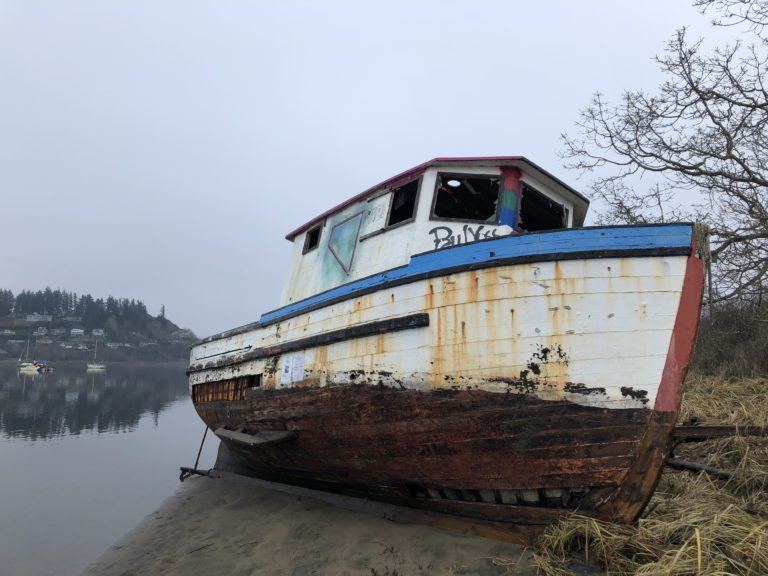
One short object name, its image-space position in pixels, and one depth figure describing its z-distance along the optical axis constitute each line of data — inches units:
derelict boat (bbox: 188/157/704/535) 130.0
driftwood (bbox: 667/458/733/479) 176.2
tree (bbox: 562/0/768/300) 354.3
